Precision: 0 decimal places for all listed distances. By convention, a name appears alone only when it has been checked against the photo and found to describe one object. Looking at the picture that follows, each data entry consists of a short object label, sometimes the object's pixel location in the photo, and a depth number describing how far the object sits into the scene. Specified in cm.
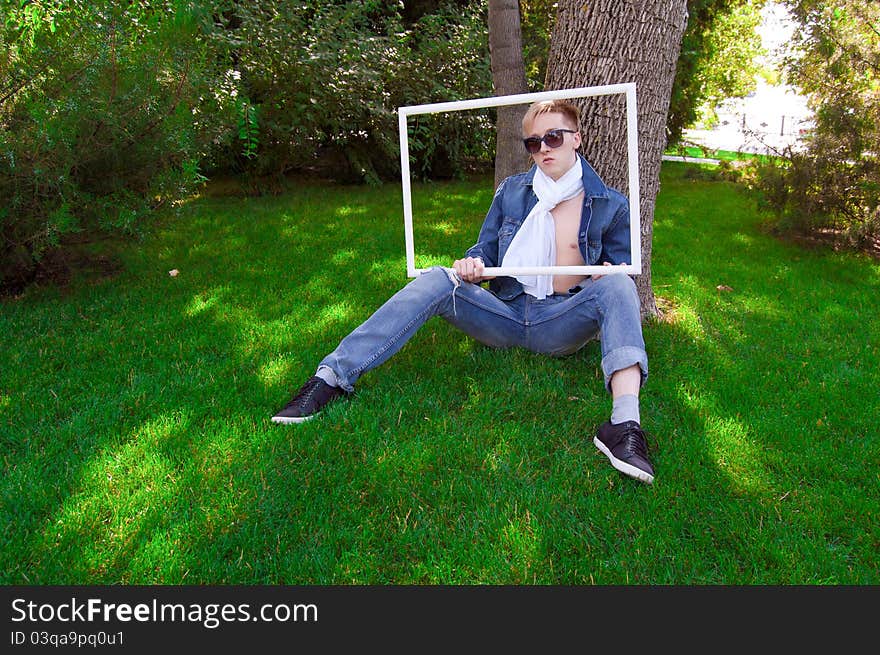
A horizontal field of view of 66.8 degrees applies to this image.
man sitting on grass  284
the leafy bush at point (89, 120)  378
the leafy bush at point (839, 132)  583
